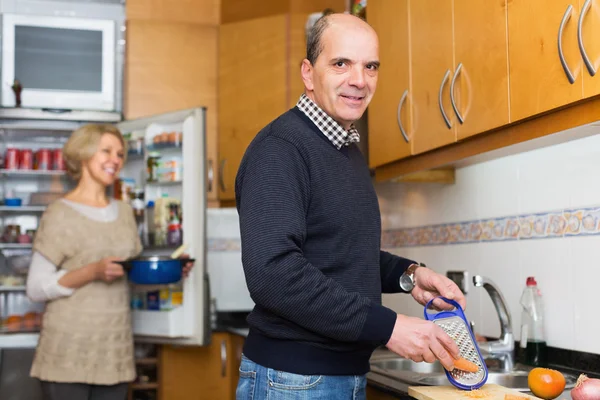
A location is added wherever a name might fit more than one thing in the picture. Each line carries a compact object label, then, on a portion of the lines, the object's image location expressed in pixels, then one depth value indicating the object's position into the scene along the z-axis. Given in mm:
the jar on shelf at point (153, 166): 3438
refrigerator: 3260
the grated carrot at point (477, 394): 1364
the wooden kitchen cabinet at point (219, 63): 3609
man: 1234
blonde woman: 2535
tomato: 1444
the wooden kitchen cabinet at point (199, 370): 3391
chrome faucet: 2023
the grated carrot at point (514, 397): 1312
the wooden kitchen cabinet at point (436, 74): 1793
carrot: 1386
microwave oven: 3738
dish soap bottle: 1986
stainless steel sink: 1789
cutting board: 1354
